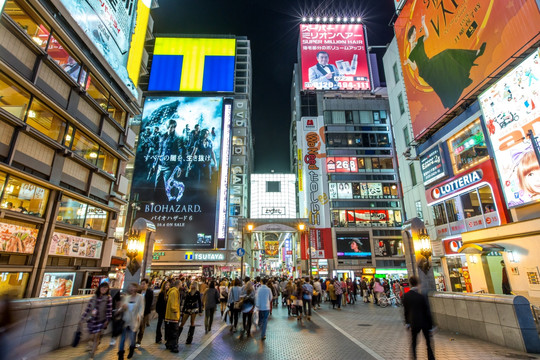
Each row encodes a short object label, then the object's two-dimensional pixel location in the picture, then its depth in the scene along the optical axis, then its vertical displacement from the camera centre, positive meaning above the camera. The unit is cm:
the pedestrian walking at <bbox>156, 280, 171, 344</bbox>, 882 -140
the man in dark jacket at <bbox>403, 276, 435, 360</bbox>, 586 -110
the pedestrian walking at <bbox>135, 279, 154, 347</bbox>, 955 -112
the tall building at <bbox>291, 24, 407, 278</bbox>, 4891 +2074
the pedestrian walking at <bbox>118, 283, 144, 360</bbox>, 665 -120
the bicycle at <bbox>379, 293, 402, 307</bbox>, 1977 -265
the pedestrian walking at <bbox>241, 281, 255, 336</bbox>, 1002 -147
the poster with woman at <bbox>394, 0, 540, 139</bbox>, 1536 +1419
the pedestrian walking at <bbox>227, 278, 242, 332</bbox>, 1129 -142
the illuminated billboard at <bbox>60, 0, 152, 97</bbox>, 1664 +1601
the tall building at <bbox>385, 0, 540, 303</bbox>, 1449 +808
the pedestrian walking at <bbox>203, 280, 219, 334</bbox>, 1063 -145
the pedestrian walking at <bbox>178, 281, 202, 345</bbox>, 919 -130
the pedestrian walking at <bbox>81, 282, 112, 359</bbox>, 693 -118
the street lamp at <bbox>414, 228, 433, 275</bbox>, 1254 +68
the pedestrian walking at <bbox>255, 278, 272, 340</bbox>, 935 -128
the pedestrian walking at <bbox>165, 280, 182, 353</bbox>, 772 -156
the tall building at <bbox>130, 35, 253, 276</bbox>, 4028 +1736
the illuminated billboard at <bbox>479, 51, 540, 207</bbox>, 1398 +723
